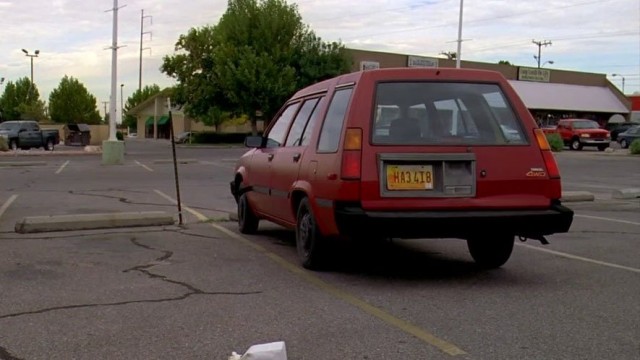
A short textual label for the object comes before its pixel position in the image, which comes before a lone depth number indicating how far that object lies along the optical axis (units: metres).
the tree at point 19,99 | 82.19
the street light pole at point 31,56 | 75.91
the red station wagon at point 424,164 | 5.67
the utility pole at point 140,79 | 95.62
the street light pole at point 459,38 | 39.00
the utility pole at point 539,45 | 91.75
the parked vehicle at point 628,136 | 43.25
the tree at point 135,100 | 115.75
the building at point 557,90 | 59.20
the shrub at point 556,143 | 38.41
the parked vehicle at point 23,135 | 36.57
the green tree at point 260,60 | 44.94
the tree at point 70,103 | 84.25
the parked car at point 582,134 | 40.72
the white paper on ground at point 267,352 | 3.52
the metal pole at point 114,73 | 26.09
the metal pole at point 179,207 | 9.52
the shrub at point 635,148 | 34.97
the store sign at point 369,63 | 52.03
